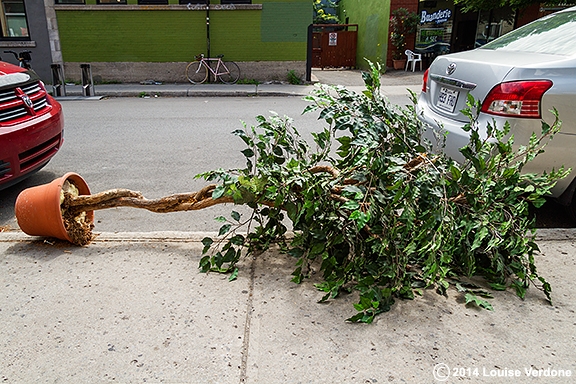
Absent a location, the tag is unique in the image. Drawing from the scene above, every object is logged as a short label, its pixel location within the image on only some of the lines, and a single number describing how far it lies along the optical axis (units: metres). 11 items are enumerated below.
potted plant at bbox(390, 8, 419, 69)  21.33
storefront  21.73
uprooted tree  3.09
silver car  3.88
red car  4.64
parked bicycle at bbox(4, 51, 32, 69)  13.97
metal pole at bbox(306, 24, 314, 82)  16.27
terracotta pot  3.70
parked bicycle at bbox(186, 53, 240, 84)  16.06
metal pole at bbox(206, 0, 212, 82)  15.82
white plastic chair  21.02
